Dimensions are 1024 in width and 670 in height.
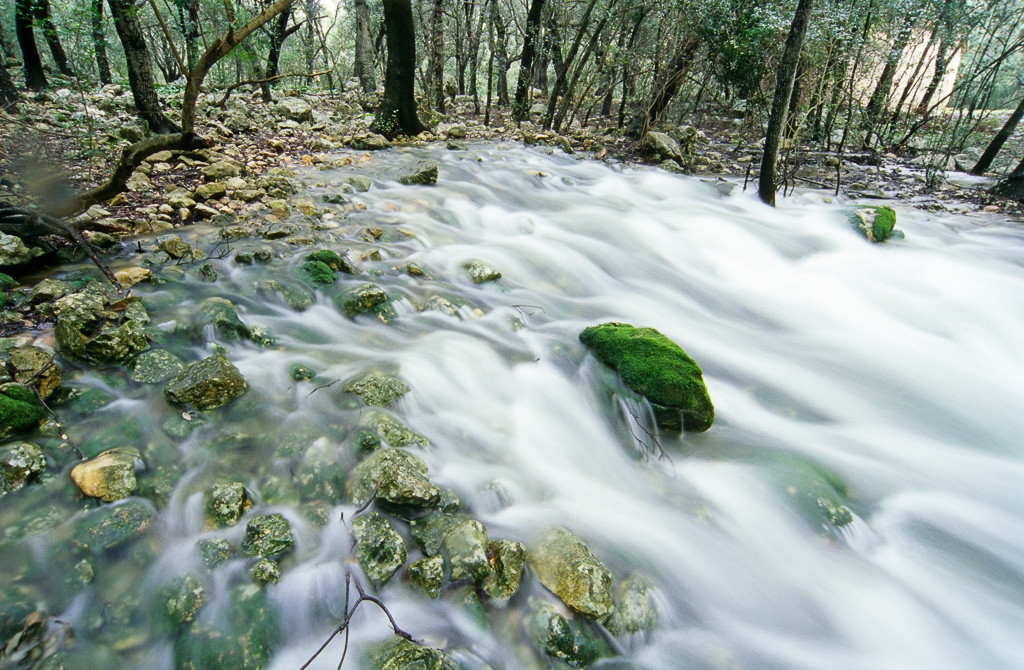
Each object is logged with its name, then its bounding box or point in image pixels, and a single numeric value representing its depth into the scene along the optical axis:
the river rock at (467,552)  2.11
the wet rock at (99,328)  2.79
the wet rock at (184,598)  1.89
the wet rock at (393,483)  2.31
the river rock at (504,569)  2.09
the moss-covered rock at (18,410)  2.24
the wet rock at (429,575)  2.05
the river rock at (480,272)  4.68
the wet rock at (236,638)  1.80
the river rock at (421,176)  6.97
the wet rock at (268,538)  2.10
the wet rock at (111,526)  2.02
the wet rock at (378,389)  2.99
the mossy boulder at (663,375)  3.09
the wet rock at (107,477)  2.18
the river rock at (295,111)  10.57
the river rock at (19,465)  2.11
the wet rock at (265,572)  2.02
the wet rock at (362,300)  3.88
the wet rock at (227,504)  2.20
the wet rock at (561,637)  1.93
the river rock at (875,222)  6.68
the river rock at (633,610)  2.09
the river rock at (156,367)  2.83
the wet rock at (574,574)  2.05
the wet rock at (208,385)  2.68
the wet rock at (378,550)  2.09
